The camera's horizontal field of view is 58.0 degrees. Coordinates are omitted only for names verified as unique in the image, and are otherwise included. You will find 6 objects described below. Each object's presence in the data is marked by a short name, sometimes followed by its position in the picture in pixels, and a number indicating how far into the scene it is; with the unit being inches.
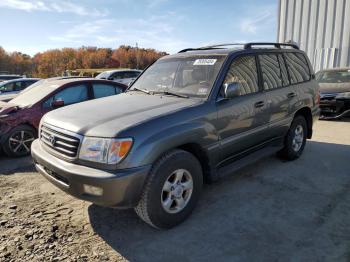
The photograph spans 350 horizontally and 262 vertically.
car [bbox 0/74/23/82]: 589.6
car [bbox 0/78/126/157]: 227.7
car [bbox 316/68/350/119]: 335.9
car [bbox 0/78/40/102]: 472.2
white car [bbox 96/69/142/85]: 643.5
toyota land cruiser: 112.3
